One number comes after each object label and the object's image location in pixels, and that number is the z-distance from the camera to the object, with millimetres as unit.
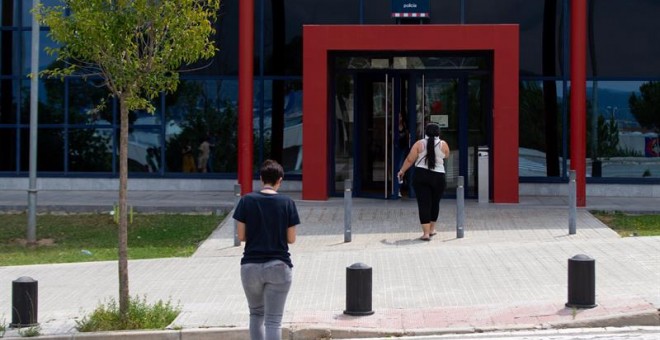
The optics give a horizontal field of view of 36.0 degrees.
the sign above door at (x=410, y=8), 20578
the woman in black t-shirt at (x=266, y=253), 8062
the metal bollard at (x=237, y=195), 15102
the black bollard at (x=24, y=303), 10109
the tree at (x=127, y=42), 10070
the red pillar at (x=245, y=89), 19719
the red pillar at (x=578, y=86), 19188
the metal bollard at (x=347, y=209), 15156
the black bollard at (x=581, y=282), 10086
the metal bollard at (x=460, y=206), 15273
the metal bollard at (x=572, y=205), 15539
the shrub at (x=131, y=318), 10000
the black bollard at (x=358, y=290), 10111
